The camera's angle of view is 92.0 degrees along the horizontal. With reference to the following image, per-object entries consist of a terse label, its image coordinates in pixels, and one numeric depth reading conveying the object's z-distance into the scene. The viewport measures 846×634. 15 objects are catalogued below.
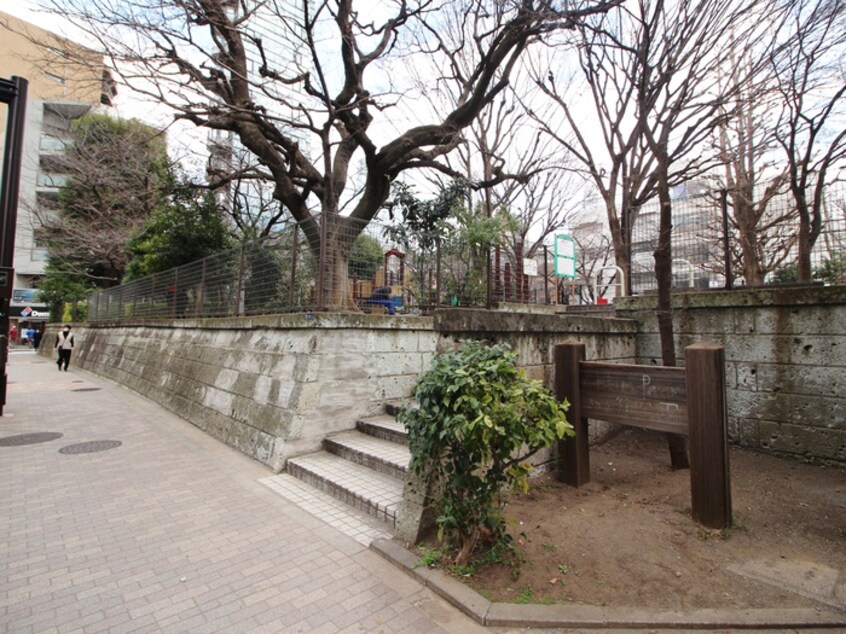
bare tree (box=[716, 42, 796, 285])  7.83
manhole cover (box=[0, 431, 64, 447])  5.59
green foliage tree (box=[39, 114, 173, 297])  12.87
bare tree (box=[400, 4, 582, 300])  9.34
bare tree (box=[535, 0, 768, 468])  4.61
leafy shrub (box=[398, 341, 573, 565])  2.51
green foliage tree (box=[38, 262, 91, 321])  21.56
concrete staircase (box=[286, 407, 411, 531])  3.66
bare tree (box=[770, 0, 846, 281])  6.04
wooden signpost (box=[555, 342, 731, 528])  3.16
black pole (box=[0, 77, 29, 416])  6.61
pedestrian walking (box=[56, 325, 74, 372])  14.37
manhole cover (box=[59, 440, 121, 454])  5.33
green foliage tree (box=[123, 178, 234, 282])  11.45
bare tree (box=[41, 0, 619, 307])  6.52
